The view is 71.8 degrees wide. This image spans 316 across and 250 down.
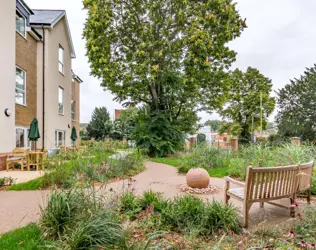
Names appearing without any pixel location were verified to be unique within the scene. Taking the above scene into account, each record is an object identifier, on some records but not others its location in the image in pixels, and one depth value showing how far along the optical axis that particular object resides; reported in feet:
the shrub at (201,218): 10.59
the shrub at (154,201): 12.57
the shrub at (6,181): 21.25
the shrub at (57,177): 19.79
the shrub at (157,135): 45.78
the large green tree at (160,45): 40.81
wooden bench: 11.28
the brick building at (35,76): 31.53
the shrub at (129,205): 12.27
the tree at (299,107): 71.92
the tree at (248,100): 95.76
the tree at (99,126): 101.50
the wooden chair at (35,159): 30.17
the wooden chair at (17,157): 30.37
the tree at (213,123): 215.51
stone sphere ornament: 19.76
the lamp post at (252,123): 88.43
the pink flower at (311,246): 7.58
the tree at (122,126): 99.81
